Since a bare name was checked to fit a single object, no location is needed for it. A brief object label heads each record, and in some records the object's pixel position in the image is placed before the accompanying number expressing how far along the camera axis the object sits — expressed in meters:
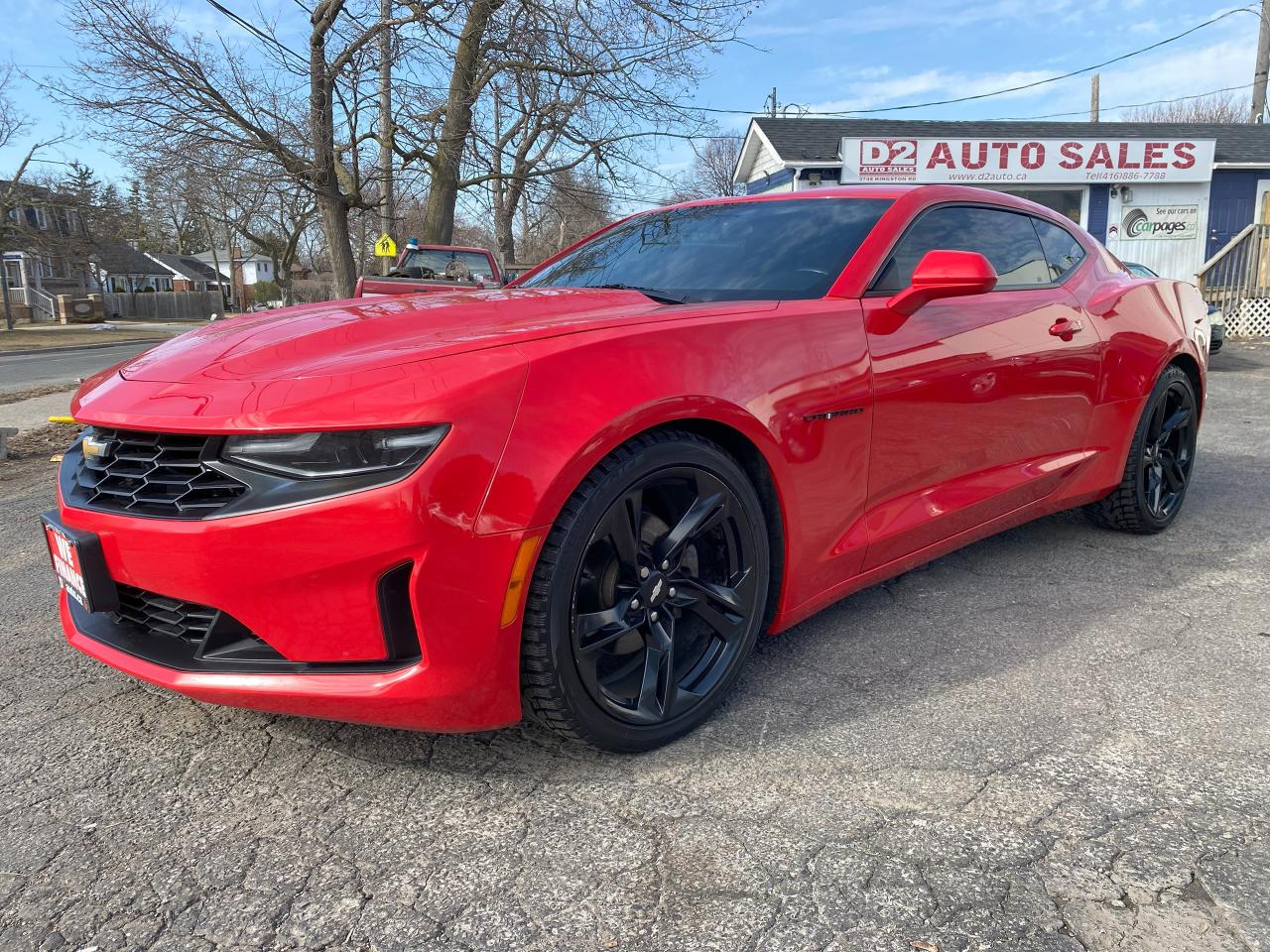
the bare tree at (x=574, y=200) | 18.28
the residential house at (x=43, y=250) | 36.04
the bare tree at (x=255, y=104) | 13.29
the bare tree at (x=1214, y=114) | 53.78
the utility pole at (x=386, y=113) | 14.19
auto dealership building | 17.33
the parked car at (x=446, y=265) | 12.88
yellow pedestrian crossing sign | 17.09
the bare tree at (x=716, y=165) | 56.81
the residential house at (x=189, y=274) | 78.75
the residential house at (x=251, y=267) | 92.12
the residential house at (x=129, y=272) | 65.94
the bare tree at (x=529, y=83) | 14.58
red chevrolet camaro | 1.82
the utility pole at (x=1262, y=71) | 22.52
